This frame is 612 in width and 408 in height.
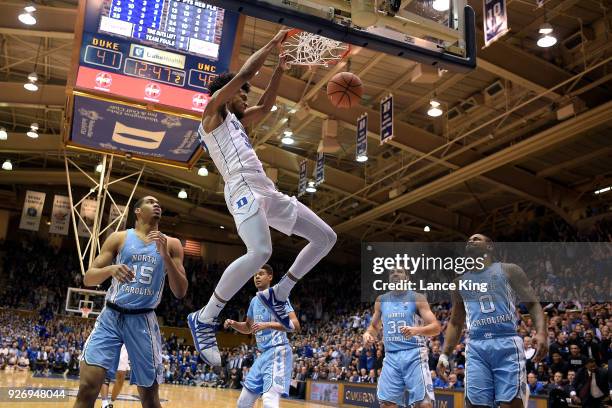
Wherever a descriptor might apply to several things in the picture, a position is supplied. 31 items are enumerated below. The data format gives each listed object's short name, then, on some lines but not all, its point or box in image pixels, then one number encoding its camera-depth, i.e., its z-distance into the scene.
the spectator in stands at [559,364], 11.12
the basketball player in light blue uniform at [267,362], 6.00
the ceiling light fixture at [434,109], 15.56
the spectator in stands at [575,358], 10.95
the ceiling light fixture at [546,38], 11.84
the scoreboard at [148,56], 9.31
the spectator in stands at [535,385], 11.09
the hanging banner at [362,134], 15.30
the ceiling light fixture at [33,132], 21.17
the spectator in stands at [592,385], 9.84
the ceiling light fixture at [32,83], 16.47
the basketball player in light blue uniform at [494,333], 4.79
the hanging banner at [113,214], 22.84
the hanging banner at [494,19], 9.00
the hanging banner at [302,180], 18.97
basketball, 6.83
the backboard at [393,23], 4.52
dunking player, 3.66
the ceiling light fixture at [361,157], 15.05
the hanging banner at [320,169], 17.70
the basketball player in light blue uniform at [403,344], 6.38
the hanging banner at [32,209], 27.22
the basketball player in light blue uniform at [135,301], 4.23
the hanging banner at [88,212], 25.70
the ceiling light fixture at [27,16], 12.70
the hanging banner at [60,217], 26.67
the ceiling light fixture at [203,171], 20.10
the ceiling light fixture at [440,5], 5.07
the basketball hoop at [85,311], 13.84
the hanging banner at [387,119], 14.12
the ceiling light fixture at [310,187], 19.45
